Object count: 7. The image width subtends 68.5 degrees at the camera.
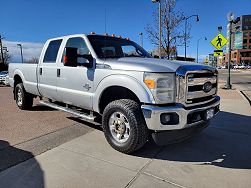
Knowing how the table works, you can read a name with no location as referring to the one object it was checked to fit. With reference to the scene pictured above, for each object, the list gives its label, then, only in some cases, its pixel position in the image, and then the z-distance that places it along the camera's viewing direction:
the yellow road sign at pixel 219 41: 10.31
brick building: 85.71
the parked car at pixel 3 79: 15.15
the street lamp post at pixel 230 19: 10.68
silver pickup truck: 2.74
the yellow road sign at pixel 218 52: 11.18
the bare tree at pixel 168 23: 13.07
